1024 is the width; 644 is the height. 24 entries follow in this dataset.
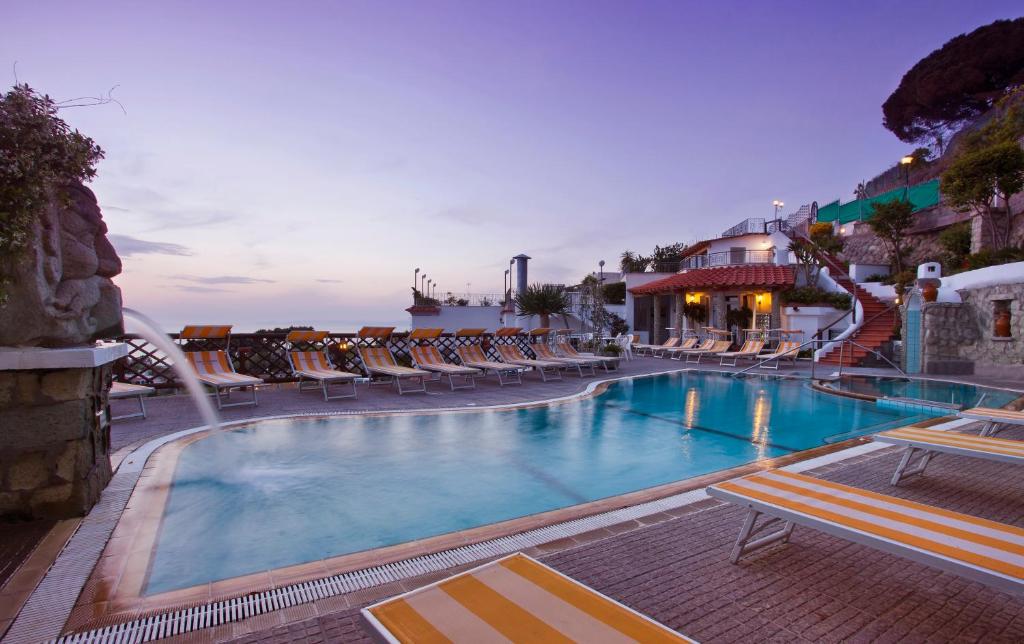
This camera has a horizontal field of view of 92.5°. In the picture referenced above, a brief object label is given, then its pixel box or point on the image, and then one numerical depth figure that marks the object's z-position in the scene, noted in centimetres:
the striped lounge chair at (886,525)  192
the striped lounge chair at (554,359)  1189
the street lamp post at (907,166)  2555
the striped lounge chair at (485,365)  1046
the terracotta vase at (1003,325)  1195
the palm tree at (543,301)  1747
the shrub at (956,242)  1785
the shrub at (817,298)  1764
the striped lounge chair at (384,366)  923
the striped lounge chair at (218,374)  724
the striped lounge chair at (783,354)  1351
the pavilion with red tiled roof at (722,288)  1834
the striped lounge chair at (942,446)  359
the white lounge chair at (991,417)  477
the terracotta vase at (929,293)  1309
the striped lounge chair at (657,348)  1744
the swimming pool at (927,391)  849
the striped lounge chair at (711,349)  1557
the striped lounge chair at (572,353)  1290
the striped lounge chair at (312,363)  848
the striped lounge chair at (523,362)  1115
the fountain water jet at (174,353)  481
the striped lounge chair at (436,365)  980
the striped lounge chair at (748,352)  1467
